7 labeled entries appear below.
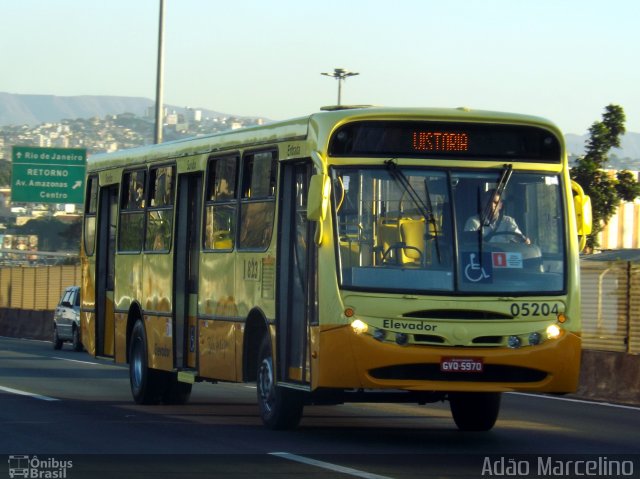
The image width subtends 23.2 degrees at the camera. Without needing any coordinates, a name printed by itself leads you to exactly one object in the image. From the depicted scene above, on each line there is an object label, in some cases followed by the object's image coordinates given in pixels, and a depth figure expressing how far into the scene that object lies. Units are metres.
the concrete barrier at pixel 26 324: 47.82
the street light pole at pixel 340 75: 62.29
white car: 38.47
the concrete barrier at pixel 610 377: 20.44
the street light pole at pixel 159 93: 36.00
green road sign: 49.97
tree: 38.44
